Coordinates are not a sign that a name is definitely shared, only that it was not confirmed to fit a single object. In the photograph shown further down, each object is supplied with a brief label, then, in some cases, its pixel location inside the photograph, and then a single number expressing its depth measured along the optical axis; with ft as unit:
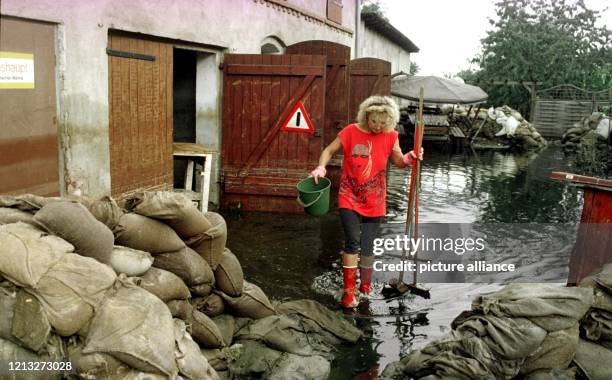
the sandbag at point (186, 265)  12.75
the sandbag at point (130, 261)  11.36
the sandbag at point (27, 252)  9.45
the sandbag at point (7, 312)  9.53
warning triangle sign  30.09
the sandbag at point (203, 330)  12.48
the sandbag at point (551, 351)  12.37
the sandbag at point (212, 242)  13.41
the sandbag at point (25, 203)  11.27
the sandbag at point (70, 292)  9.43
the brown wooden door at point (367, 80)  40.24
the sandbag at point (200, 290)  13.28
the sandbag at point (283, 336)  13.58
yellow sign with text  18.13
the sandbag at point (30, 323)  9.34
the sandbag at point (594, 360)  12.55
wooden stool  26.71
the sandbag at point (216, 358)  12.51
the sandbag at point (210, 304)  13.47
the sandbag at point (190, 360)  10.03
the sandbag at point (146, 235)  12.28
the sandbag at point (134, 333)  9.31
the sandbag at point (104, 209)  11.70
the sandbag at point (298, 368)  12.81
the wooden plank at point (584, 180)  16.16
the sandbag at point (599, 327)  12.86
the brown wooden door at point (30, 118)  18.38
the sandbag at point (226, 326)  13.41
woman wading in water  18.28
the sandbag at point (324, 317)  15.12
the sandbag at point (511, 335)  12.17
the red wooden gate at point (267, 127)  30.19
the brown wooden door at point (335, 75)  35.73
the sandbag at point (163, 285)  11.71
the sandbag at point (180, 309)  12.12
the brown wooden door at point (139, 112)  23.49
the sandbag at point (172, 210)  12.65
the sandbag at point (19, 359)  9.37
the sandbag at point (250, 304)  14.07
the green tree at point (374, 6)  124.18
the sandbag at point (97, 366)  9.24
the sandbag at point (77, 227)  10.42
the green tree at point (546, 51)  95.76
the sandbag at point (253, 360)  12.84
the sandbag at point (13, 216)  10.80
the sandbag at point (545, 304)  12.44
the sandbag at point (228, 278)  13.96
